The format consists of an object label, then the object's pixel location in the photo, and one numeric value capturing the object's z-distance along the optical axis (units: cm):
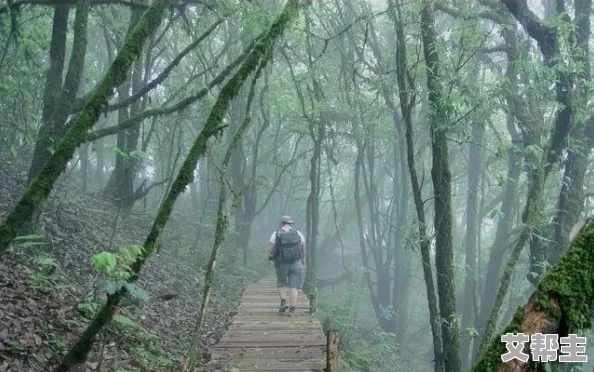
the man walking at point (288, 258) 1125
